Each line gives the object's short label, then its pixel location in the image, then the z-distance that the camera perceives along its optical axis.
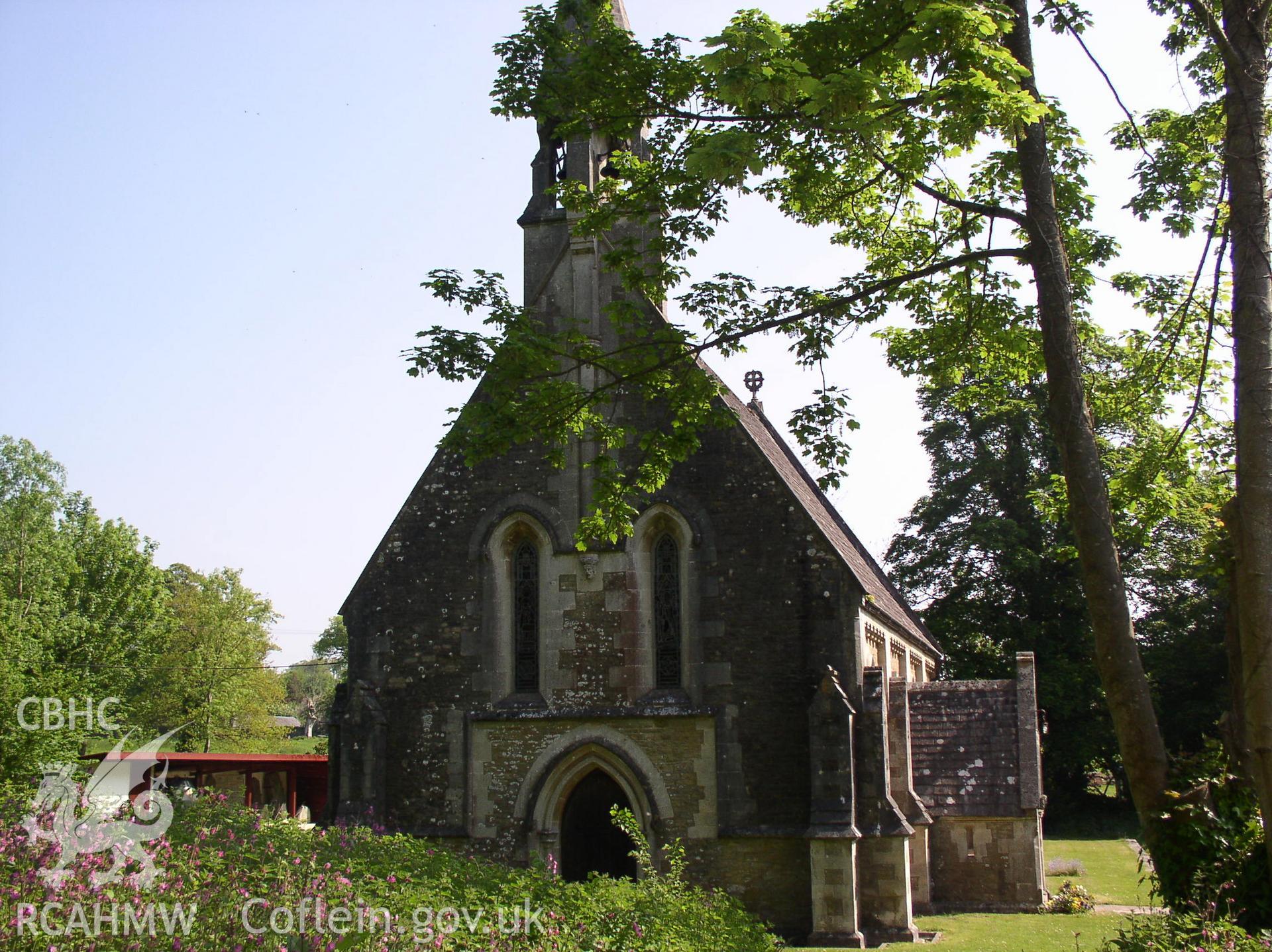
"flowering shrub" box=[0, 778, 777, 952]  7.31
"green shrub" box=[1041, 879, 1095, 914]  19.47
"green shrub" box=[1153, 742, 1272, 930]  8.47
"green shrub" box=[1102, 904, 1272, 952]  7.50
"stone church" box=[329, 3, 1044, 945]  15.61
